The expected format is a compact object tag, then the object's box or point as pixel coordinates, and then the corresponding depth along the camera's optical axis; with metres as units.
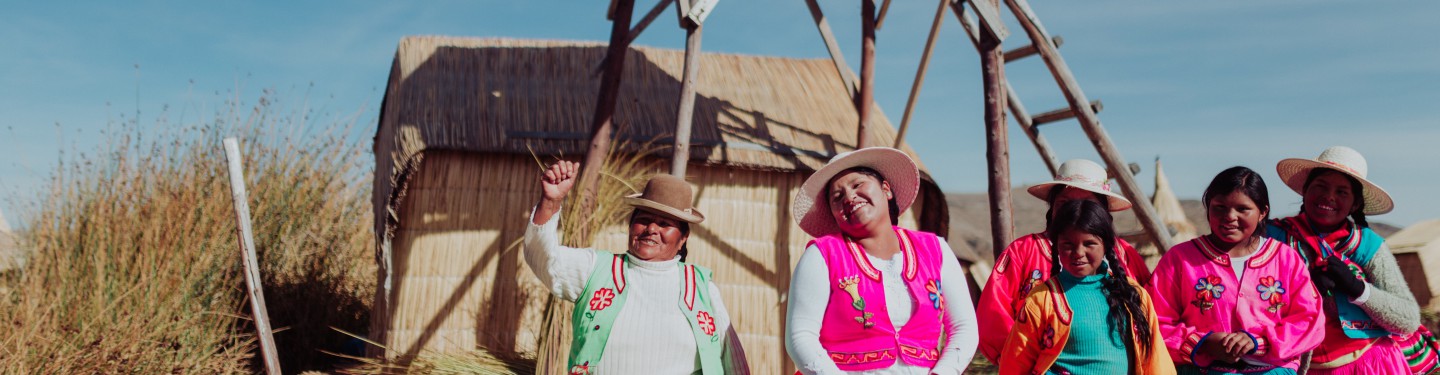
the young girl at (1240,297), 3.24
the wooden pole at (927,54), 6.53
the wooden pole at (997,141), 5.54
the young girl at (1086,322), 3.07
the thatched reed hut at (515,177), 6.24
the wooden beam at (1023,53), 6.47
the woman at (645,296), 3.21
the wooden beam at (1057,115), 6.37
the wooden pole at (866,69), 6.76
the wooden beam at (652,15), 6.77
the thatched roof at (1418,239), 9.30
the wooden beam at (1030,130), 6.73
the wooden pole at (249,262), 5.25
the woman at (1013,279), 3.23
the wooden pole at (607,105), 5.86
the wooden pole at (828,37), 7.11
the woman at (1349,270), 3.50
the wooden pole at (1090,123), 5.96
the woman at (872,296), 2.88
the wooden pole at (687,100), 5.73
